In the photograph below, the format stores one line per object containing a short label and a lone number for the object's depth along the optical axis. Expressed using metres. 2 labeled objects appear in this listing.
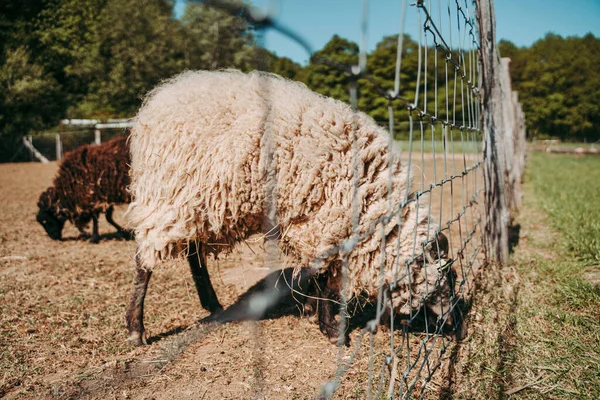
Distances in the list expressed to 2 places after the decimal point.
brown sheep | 5.69
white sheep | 2.77
